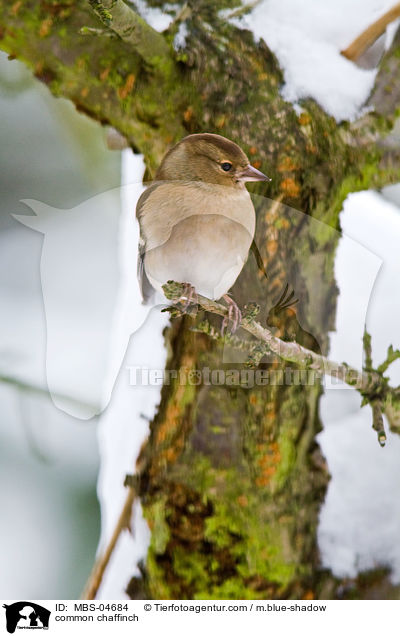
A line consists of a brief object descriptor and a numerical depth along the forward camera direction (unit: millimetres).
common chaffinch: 4101
